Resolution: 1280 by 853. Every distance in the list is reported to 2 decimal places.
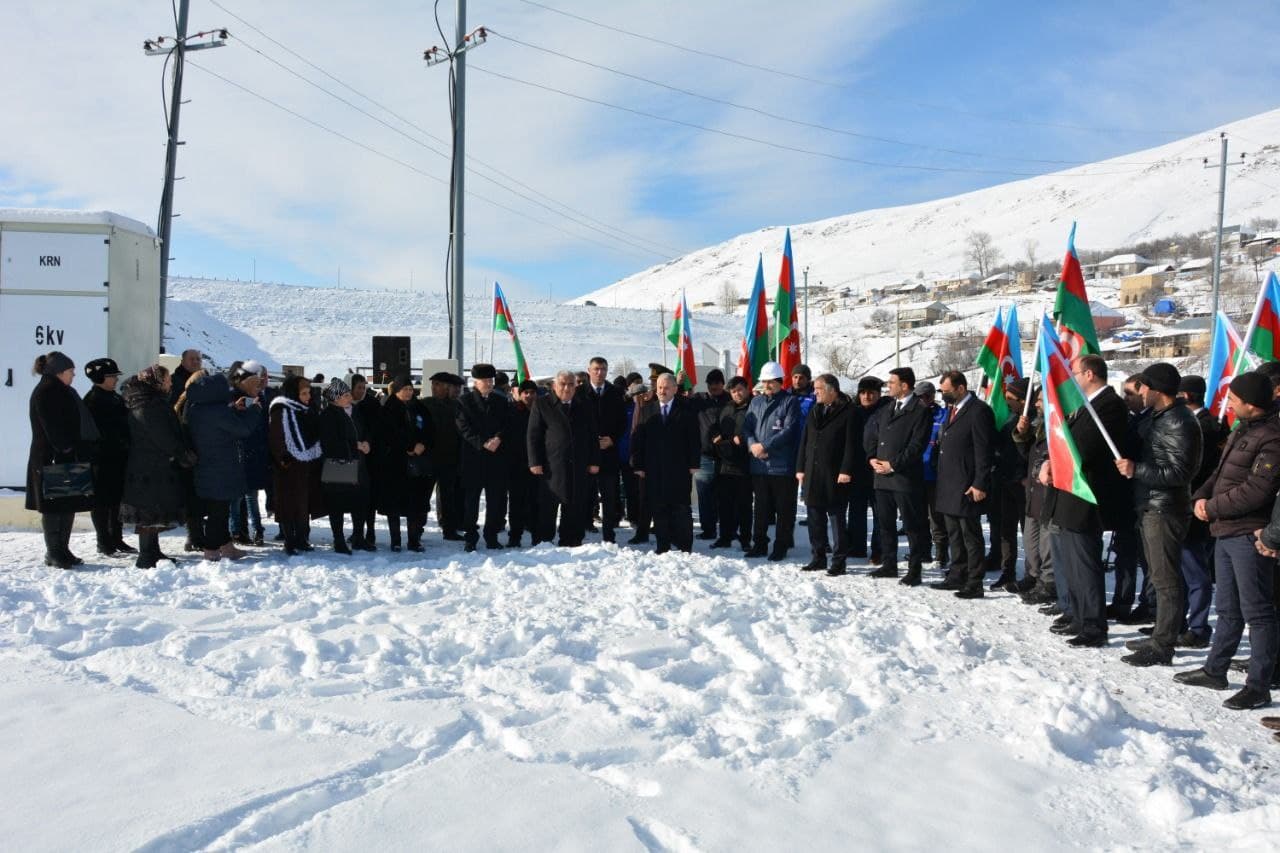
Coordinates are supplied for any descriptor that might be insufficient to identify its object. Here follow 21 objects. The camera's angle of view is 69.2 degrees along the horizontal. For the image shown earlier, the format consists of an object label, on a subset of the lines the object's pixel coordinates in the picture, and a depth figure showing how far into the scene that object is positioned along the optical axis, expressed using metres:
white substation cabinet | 10.21
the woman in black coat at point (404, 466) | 9.59
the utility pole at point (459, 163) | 14.64
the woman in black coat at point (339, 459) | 9.11
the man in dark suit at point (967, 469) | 7.93
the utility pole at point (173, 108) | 16.39
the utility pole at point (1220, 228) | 28.64
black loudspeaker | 14.03
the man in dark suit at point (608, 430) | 10.30
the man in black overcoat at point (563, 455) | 9.31
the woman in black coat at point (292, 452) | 8.80
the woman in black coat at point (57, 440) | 7.70
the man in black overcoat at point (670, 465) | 9.52
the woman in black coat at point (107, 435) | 8.30
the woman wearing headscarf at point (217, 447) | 8.28
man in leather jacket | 5.90
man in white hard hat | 9.45
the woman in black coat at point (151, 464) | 7.97
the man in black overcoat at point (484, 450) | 9.51
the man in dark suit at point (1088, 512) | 6.44
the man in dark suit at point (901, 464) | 8.35
